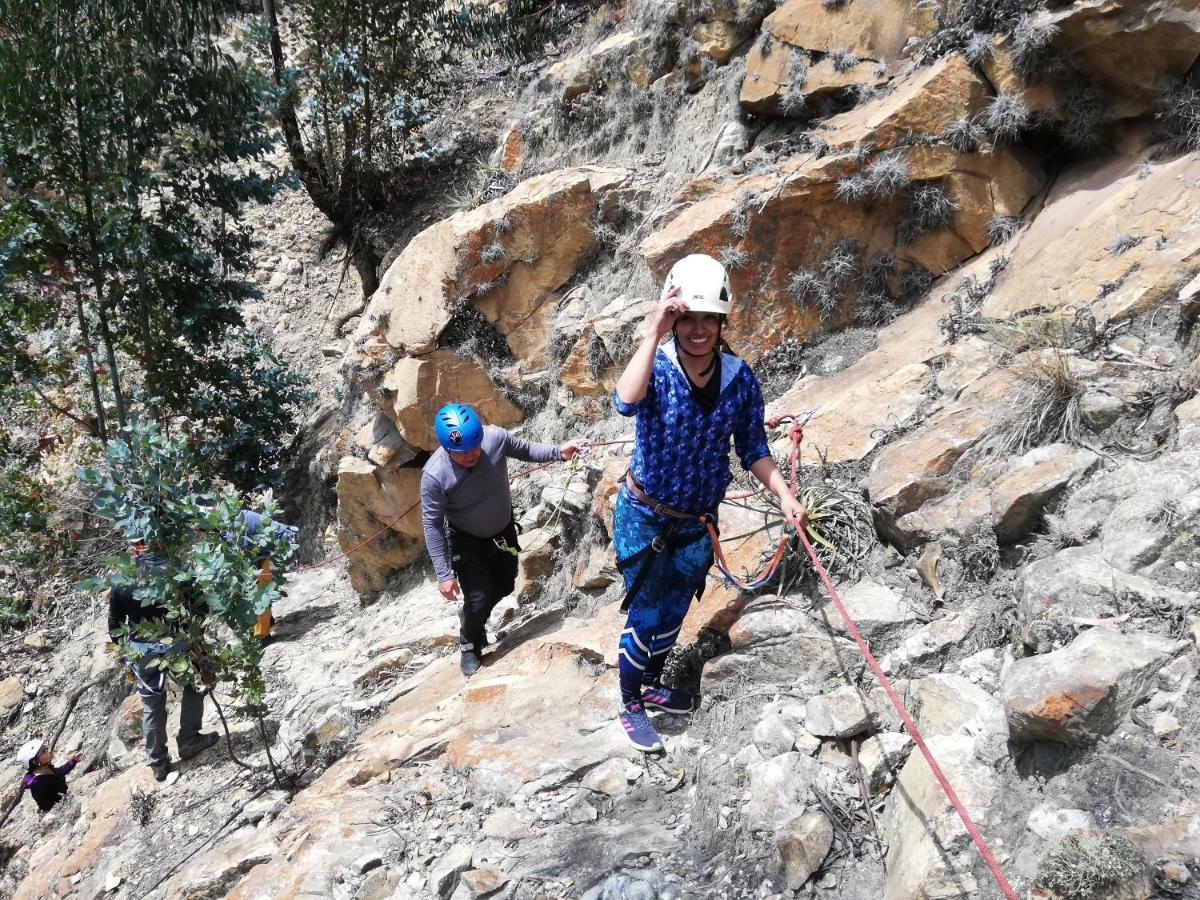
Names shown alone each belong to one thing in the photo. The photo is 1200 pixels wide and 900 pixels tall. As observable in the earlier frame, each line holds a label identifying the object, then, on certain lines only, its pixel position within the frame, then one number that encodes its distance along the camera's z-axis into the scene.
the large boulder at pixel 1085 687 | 2.34
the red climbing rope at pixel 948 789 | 1.97
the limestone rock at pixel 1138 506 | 2.84
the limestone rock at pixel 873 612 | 3.38
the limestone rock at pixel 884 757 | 2.85
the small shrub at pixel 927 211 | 5.50
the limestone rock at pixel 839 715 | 3.00
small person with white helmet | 6.82
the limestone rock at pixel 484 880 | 3.02
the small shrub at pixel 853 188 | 5.63
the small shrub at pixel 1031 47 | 5.09
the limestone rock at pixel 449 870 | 3.14
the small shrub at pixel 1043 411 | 3.57
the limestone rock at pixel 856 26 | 6.09
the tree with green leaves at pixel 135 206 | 8.16
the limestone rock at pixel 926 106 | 5.44
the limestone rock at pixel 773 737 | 3.13
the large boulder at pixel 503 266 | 7.70
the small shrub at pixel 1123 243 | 4.29
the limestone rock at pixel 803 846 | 2.65
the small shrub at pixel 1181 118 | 4.62
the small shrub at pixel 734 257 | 5.96
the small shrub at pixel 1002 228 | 5.39
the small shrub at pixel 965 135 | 5.39
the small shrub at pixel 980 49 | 5.34
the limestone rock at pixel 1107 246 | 4.01
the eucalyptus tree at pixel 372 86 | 10.63
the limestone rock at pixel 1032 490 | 3.31
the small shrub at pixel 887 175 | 5.53
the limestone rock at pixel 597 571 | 5.43
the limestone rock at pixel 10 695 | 9.23
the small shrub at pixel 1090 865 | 1.96
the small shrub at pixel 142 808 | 5.30
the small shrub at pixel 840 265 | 5.84
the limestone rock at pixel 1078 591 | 2.67
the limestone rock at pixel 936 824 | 2.28
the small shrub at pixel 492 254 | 7.73
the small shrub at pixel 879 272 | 5.80
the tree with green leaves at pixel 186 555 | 4.46
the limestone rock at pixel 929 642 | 3.15
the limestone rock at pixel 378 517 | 8.33
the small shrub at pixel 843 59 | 6.30
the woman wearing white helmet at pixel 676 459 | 2.86
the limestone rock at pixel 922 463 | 3.79
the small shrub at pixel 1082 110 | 5.13
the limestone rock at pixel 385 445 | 8.23
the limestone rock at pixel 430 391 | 7.79
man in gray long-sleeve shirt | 4.69
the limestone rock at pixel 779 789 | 2.83
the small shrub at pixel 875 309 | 5.72
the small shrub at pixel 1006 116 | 5.25
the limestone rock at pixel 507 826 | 3.31
